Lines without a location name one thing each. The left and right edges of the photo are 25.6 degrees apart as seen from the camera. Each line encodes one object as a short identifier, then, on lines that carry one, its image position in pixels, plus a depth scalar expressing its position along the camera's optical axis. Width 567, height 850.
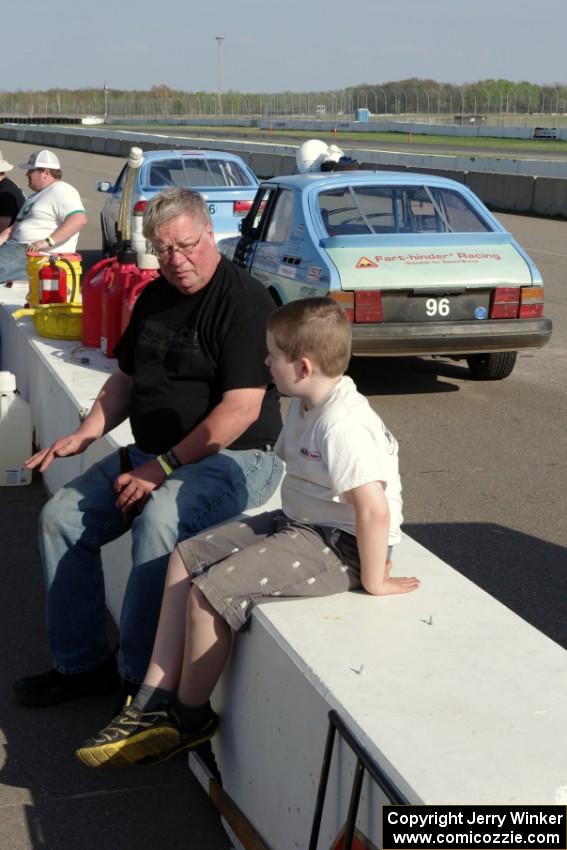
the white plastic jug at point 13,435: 7.03
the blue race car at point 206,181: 15.14
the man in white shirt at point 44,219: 10.02
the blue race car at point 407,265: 8.70
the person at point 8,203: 11.10
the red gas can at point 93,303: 7.48
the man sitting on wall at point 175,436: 4.11
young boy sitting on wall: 3.35
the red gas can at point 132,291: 7.12
